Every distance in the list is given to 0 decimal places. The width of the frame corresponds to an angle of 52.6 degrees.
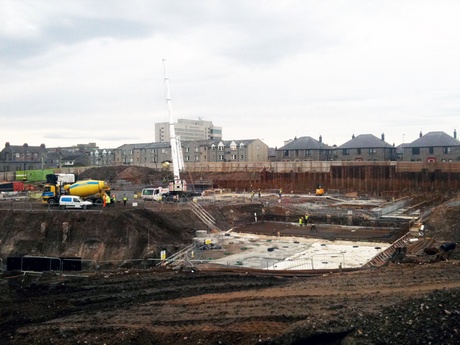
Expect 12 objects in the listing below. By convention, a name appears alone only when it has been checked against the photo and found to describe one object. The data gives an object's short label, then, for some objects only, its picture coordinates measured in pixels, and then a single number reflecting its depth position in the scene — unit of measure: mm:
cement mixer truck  36594
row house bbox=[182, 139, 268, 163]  83625
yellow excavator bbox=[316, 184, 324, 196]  52794
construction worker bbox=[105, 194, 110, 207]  36047
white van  33844
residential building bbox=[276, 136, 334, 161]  77000
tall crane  44938
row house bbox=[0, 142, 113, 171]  87875
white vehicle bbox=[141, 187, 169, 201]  43188
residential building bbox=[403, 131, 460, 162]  67125
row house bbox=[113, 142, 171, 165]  88438
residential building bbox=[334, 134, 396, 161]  73125
